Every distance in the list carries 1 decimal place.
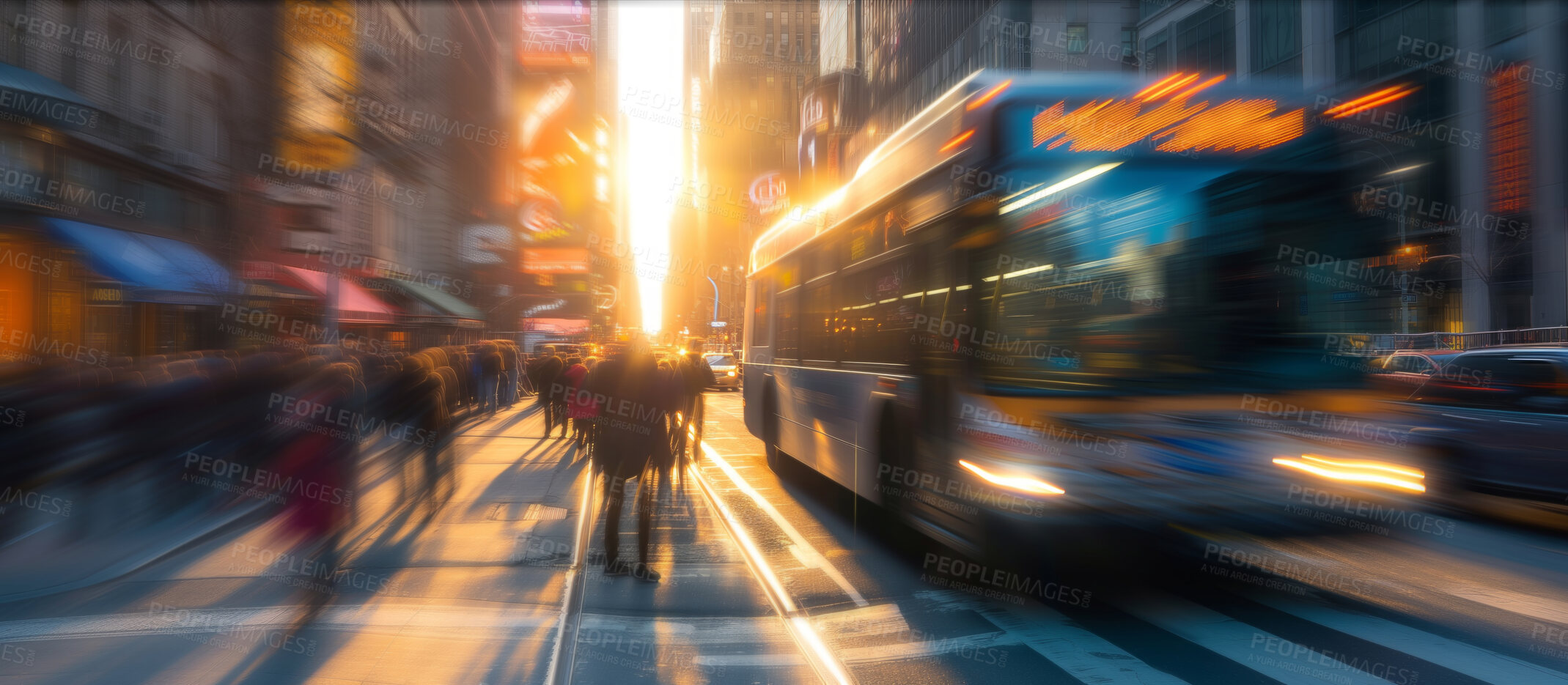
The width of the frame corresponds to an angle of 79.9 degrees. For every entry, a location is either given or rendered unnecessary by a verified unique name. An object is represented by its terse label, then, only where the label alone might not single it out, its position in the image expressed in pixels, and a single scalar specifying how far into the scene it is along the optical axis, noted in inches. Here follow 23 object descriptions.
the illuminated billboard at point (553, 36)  2945.4
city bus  203.0
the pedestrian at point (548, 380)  673.0
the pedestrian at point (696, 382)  508.1
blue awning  697.0
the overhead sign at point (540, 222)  2883.9
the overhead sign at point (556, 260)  2864.2
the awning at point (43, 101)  610.9
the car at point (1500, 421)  322.3
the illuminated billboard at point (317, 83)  700.7
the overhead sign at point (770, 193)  3553.2
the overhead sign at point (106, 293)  720.3
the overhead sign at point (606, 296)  4018.2
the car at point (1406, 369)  237.0
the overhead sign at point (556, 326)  2438.5
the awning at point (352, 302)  946.7
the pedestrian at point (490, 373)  839.7
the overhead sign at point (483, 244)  2070.6
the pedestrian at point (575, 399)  522.7
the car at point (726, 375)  1401.3
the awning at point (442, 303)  1425.9
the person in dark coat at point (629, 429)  264.7
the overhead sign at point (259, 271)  649.0
